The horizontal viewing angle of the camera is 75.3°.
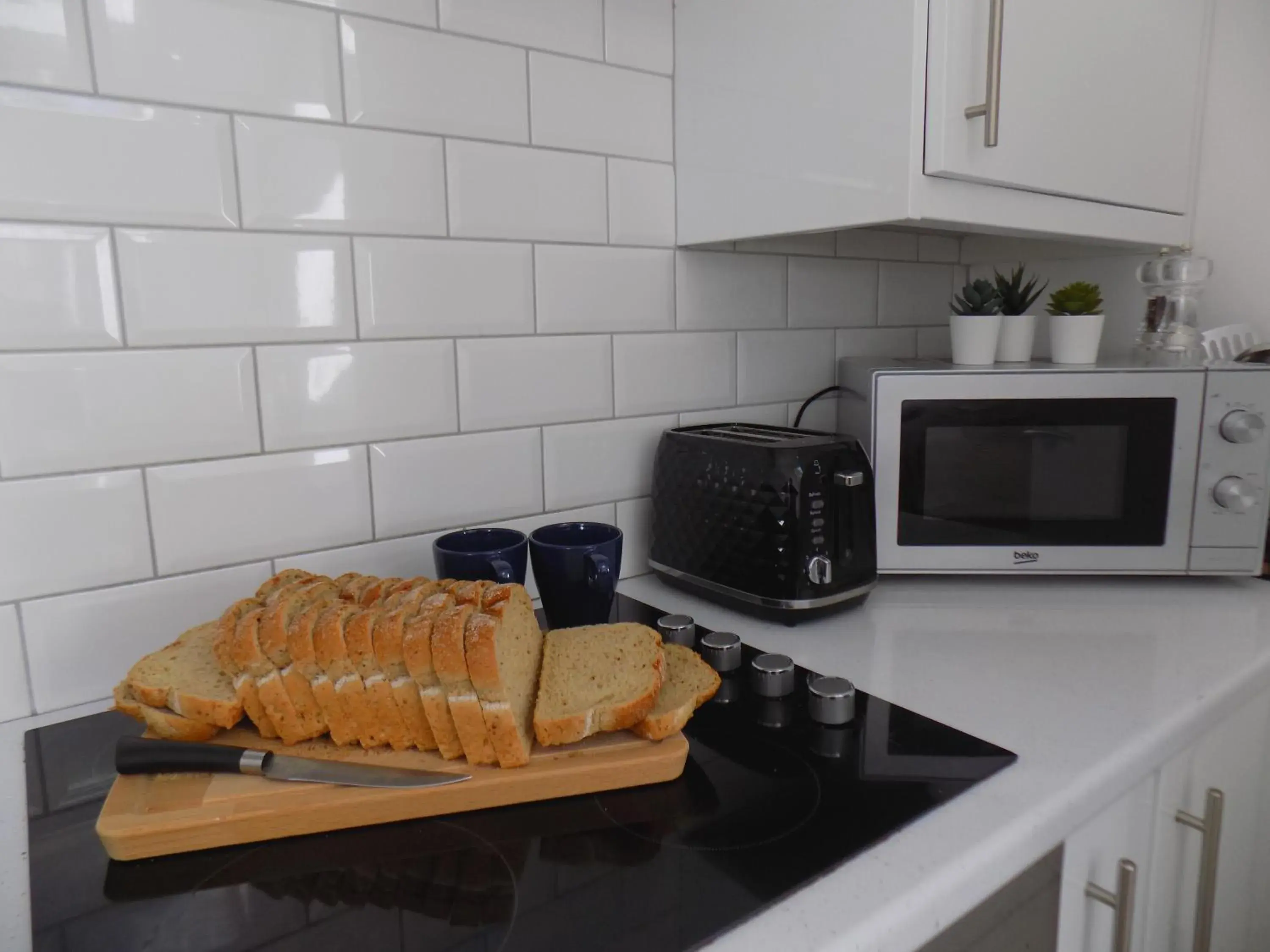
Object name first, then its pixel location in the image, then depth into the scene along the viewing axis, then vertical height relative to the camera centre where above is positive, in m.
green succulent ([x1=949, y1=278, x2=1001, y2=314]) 1.10 +0.05
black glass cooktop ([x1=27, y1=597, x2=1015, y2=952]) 0.47 -0.33
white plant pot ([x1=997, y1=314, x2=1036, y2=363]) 1.14 +0.00
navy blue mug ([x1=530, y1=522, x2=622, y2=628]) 0.84 -0.24
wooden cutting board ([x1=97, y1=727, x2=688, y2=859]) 0.53 -0.31
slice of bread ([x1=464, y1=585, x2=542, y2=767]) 0.58 -0.24
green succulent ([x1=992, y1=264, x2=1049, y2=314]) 1.16 +0.06
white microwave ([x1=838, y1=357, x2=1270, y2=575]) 0.99 -0.16
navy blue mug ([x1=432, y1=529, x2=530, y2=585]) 0.80 -0.22
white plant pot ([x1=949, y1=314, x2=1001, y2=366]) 1.08 +0.00
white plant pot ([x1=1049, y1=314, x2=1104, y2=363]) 1.09 +0.00
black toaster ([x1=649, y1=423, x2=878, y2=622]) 0.89 -0.20
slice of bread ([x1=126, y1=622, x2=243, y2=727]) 0.60 -0.25
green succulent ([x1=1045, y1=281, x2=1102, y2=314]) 1.12 +0.05
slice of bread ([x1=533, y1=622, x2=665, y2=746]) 0.61 -0.27
